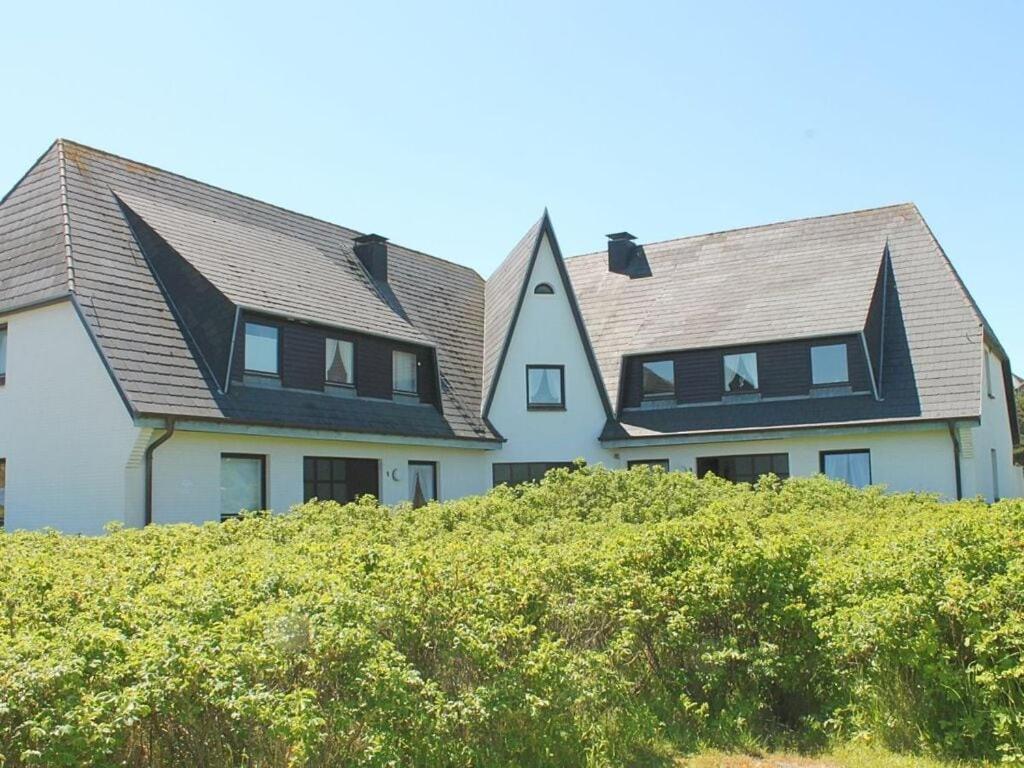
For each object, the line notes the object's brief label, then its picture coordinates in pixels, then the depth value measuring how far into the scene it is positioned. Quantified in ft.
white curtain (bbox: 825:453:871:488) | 78.33
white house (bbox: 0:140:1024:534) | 58.70
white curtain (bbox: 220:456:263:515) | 62.03
